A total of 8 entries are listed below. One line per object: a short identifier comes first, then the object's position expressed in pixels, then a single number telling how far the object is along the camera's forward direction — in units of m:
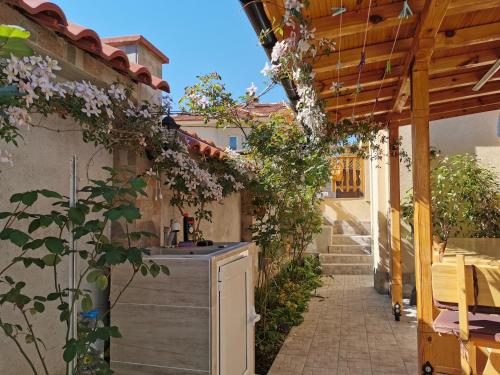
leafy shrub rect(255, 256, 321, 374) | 5.18
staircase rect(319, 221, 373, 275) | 10.78
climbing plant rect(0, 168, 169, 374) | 1.82
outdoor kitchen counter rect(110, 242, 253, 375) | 2.81
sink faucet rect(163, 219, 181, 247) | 3.85
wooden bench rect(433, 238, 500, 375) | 2.71
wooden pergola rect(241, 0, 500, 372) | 3.02
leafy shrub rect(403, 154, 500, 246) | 6.90
